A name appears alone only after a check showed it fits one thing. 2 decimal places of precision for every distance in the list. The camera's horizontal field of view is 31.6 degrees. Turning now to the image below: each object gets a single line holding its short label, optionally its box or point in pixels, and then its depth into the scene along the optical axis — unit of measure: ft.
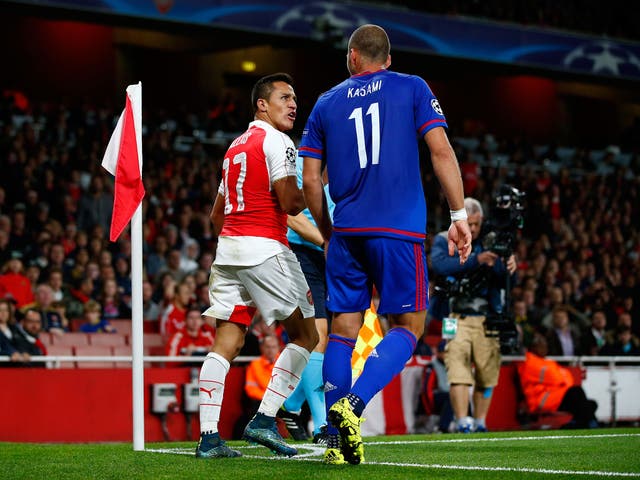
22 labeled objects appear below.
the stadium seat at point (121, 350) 40.27
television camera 32.48
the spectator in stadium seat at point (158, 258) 49.49
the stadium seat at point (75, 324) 41.81
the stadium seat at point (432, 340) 44.45
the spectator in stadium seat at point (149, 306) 44.60
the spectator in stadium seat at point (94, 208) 52.11
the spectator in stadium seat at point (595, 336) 48.78
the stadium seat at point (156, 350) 41.07
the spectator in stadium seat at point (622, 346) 49.03
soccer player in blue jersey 18.19
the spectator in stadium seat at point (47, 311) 40.01
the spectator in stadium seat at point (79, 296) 43.11
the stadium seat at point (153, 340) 41.88
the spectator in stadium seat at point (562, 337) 46.19
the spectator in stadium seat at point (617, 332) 50.41
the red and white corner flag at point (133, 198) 20.89
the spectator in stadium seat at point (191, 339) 39.42
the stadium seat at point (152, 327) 44.40
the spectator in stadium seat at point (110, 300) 43.96
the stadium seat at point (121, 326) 43.11
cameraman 33.24
